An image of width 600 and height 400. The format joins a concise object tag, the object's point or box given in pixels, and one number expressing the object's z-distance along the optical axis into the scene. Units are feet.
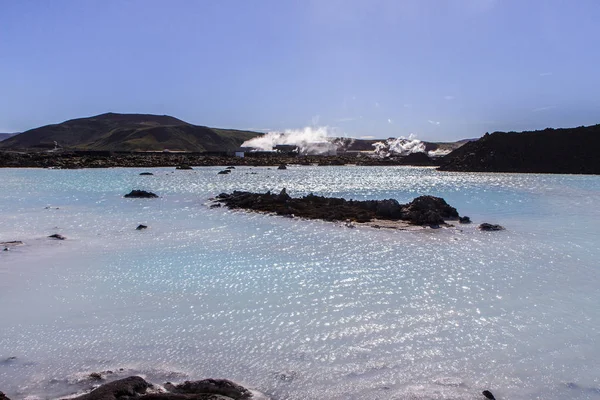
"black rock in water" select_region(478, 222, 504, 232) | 64.18
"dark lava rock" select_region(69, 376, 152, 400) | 18.89
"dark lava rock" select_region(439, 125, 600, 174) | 202.28
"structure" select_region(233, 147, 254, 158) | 345.47
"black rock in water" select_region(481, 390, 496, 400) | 20.67
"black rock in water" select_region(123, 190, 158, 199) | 105.19
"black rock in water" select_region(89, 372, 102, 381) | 22.03
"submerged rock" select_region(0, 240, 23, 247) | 52.41
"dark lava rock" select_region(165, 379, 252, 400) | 20.33
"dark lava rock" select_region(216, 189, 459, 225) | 71.36
